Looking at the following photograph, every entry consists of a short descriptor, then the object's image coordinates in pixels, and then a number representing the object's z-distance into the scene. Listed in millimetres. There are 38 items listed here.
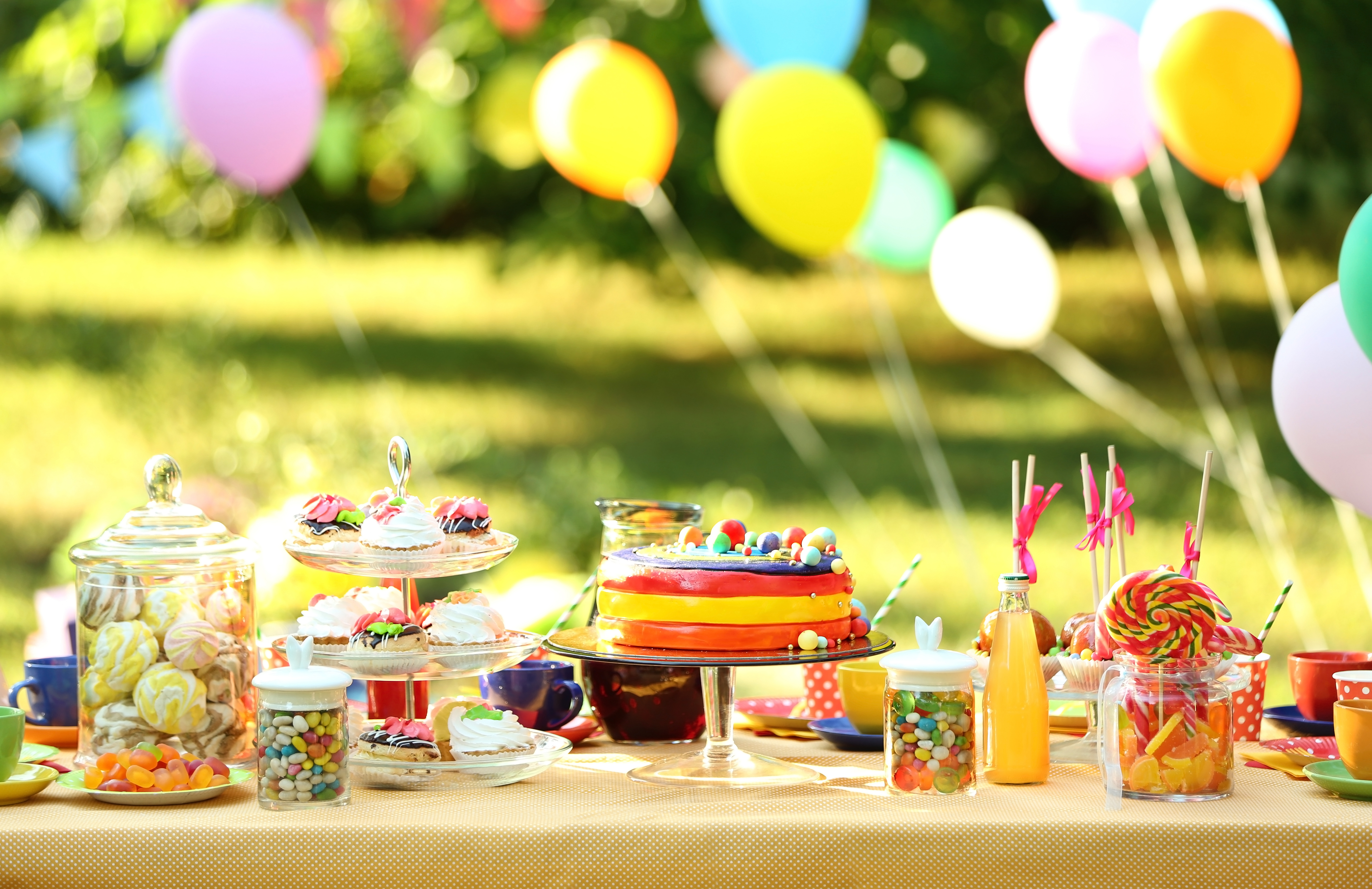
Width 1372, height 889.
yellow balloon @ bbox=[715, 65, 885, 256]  4818
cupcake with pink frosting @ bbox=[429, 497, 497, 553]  3561
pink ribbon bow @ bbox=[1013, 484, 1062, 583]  3529
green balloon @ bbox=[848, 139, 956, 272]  6330
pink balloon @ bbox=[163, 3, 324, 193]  5525
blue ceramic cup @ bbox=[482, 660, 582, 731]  3658
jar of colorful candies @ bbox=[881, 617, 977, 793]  3431
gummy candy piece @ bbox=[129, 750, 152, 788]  3452
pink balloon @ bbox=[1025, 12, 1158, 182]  4673
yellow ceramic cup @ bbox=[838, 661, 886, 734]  3661
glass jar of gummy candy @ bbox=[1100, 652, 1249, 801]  3447
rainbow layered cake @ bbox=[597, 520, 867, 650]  3531
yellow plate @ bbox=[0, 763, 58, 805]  3454
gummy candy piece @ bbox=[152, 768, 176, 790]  3457
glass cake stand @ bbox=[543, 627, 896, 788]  3501
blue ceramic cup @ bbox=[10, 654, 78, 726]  3689
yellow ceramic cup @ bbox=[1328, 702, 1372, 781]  3450
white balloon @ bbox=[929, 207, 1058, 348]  5853
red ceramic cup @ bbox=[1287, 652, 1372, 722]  3729
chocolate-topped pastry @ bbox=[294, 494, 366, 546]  3573
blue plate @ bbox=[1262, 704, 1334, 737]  3737
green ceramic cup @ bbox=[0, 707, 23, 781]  3470
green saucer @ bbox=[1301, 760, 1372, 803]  3455
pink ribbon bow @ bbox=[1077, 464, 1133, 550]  3563
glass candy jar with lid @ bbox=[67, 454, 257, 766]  3495
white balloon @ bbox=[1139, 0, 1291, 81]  4426
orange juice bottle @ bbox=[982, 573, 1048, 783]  3483
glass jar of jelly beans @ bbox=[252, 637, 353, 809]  3410
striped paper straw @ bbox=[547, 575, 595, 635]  3719
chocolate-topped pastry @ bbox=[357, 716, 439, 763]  3509
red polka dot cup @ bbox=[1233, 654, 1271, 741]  3690
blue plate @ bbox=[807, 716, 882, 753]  3662
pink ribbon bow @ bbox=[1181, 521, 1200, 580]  3565
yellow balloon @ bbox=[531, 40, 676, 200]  5576
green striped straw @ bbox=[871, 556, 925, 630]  3651
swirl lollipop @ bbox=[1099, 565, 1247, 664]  3446
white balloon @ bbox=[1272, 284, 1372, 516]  3877
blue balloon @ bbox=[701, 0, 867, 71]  5044
